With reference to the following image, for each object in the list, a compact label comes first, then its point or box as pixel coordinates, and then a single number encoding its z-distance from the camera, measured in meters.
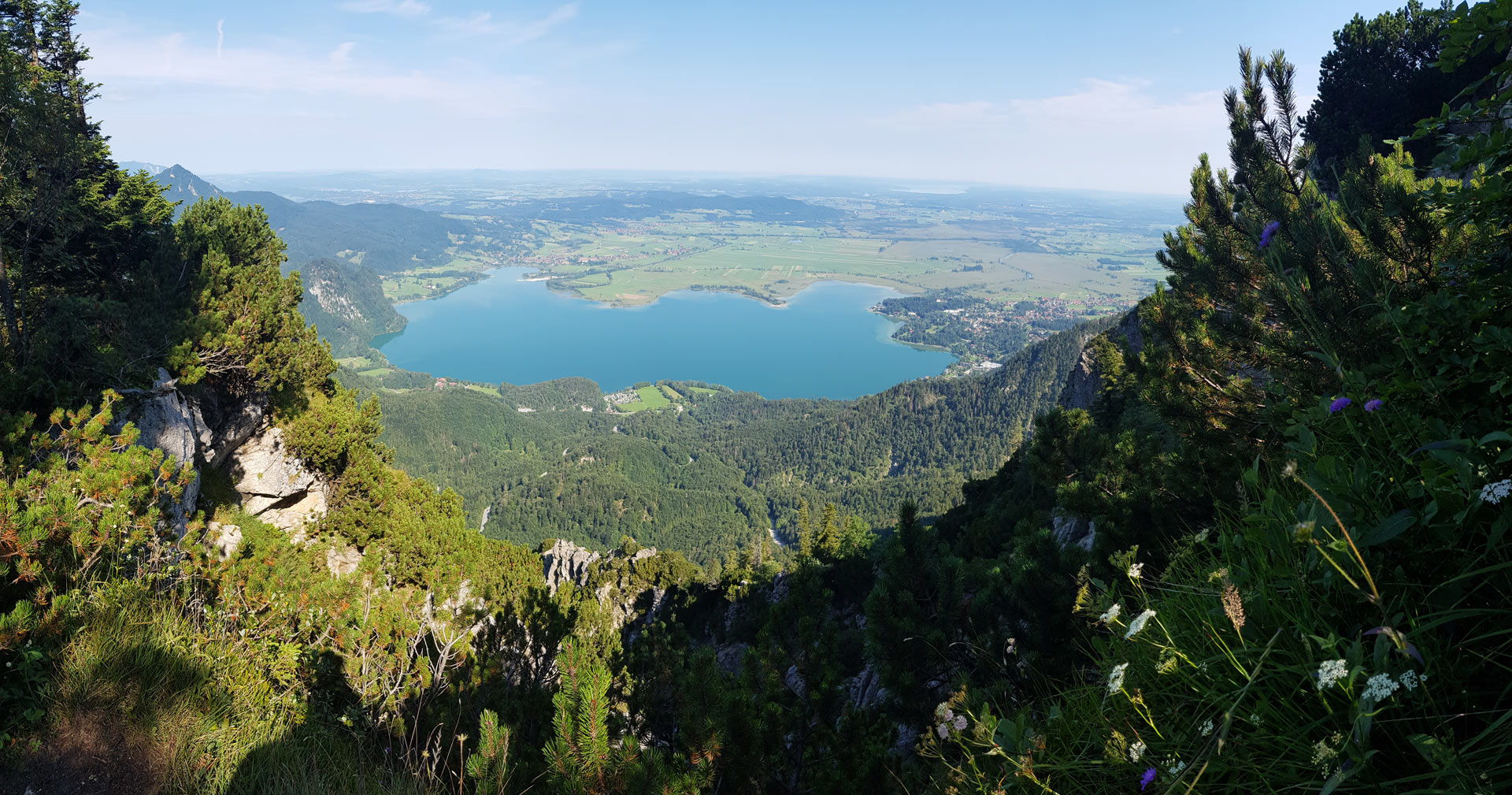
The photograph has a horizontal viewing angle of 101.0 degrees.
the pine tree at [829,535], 21.76
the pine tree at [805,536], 24.06
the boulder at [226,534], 8.87
